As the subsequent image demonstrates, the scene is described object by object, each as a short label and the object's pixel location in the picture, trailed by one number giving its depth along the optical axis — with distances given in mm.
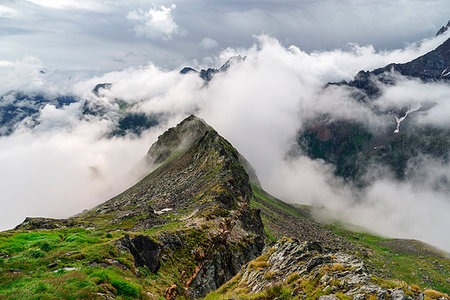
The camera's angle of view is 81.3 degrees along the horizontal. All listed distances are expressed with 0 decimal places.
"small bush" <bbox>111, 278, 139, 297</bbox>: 20797
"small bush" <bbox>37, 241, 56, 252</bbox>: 27344
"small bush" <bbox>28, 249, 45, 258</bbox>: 24911
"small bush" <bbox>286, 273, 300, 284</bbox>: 23556
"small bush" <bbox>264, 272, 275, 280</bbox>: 26519
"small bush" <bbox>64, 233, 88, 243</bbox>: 31594
